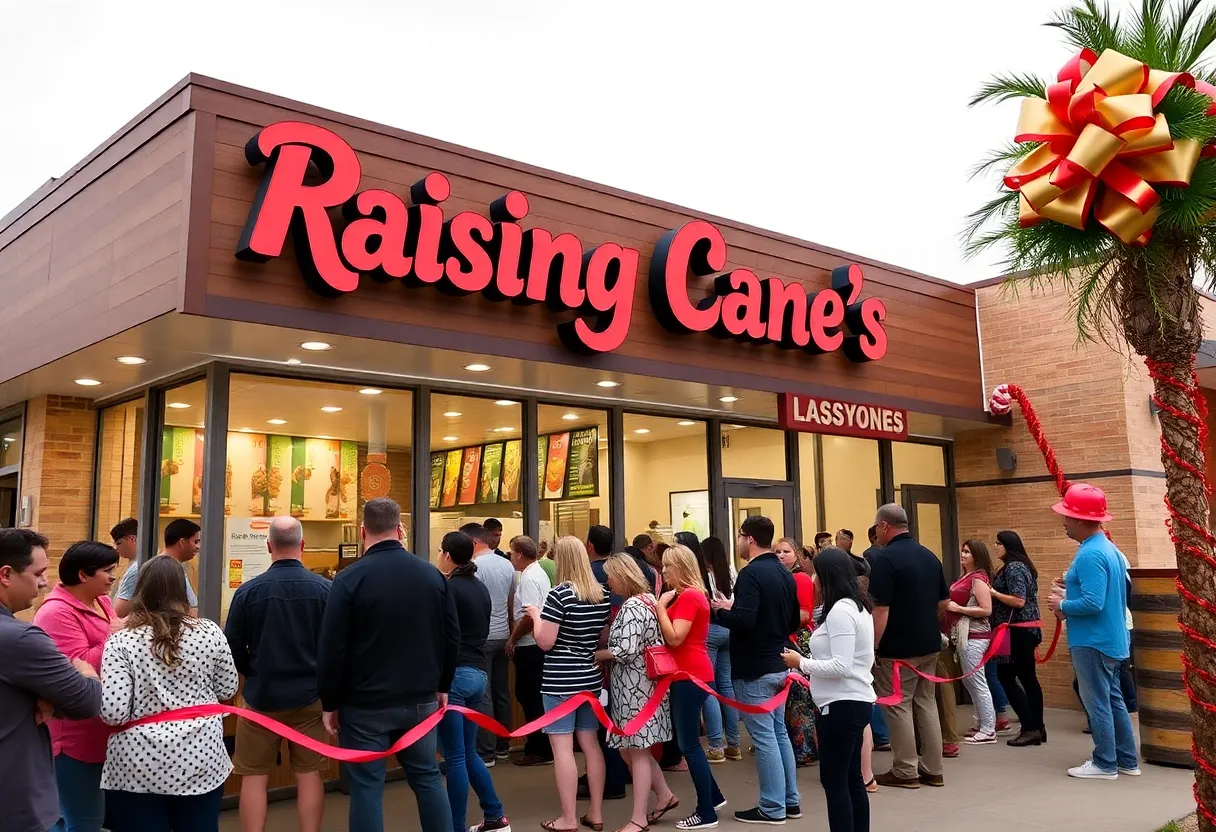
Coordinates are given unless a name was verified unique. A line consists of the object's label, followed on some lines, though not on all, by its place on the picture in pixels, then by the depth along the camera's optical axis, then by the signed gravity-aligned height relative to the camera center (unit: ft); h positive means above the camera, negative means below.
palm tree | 16.52 +5.37
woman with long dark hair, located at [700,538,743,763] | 25.02 -4.19
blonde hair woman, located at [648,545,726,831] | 20.35 -2.65
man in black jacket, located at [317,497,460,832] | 15.71 -2.22
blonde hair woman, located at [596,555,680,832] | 20.15 -3.12
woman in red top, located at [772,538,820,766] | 26.50 -5.08
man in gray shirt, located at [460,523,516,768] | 25.86 -1.81
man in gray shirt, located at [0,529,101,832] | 10.88 -1.96
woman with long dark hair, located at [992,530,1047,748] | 29.76 -3.56
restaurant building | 21.29 +4.62
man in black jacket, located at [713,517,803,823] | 20.94 -2.60
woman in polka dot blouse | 13.38 -2.59
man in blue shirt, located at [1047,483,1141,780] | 24.80 -2.82
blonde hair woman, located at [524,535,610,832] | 20.08 -2.79
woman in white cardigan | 16.84 -2.86
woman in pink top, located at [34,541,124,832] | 14.25 -1.75
